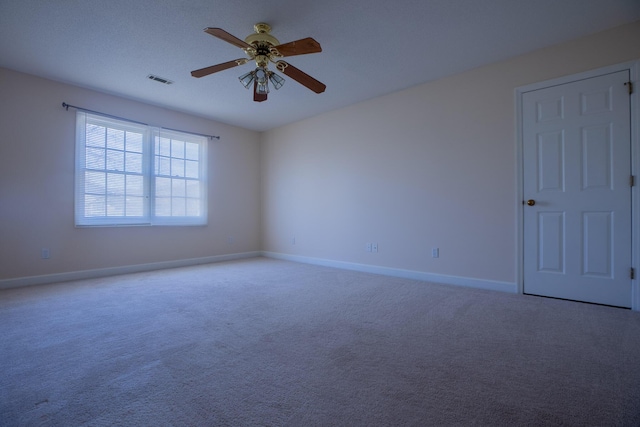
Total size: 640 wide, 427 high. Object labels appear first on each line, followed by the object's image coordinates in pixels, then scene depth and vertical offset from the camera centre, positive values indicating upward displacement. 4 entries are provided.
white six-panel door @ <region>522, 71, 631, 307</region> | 2.65 +0.29
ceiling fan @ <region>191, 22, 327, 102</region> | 2.36 +1.43
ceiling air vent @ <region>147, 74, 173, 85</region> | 3.60 +1.78
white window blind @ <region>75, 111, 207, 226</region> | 3.96 +0.64
